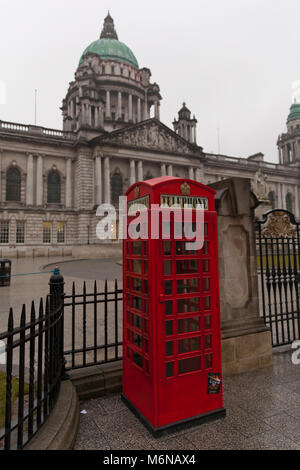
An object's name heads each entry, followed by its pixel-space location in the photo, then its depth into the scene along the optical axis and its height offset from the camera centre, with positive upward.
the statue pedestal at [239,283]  3.92 -0.52
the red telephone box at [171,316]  2.60 -0.68
